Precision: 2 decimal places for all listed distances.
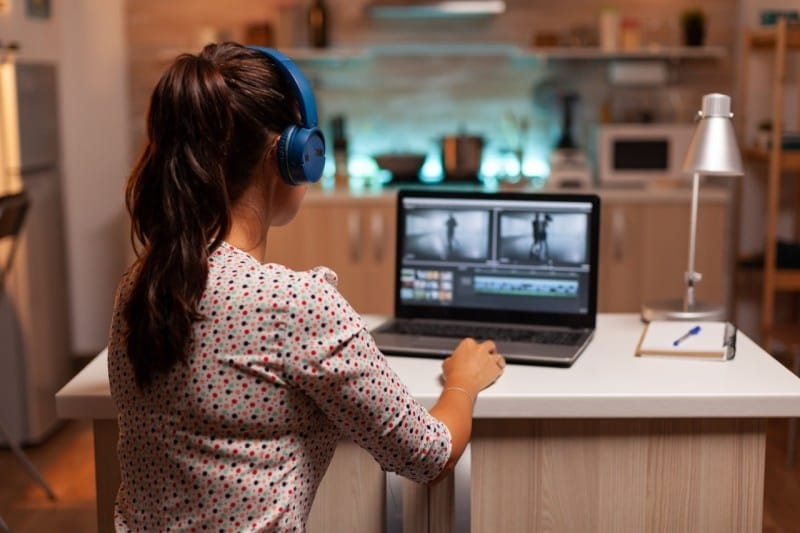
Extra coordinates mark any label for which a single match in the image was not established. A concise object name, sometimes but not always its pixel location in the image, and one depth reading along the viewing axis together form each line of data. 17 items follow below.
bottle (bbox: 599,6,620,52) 4.61
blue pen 2.04
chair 3.16
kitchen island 1.84
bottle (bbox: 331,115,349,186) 4.70
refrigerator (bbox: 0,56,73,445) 3.73
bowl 4.66
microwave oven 4.62
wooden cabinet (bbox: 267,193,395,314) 4.47
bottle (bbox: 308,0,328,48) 4.70
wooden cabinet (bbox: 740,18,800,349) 4.00
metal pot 4.70
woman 1.24
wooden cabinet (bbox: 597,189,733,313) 4.43
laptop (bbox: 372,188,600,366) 2.14
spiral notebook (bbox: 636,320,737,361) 1.99
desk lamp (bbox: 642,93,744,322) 2.14
